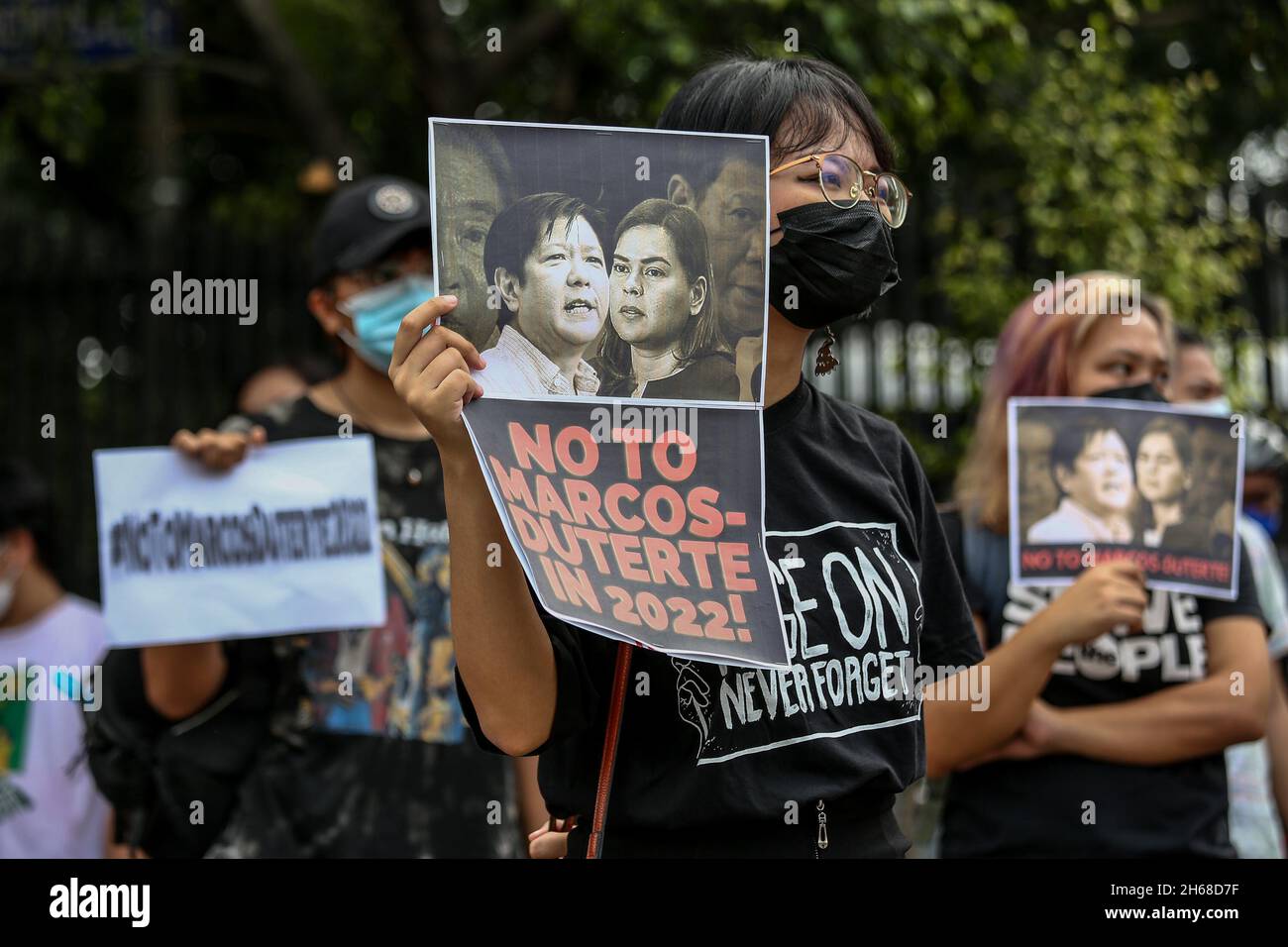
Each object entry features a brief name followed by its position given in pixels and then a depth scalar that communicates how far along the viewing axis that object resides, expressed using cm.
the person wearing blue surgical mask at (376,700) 330
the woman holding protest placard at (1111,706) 317
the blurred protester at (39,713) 436
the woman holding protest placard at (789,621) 185
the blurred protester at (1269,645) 384
